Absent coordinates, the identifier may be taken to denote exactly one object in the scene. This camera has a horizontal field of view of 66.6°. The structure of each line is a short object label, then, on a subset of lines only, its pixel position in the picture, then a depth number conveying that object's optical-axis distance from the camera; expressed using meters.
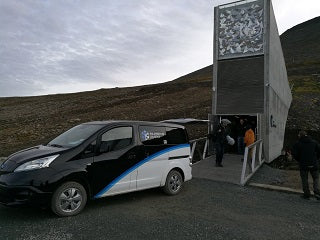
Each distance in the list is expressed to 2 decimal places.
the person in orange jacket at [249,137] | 8.80
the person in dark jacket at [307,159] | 6.05
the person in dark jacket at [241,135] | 10.53
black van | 4.10
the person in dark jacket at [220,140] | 8.60
